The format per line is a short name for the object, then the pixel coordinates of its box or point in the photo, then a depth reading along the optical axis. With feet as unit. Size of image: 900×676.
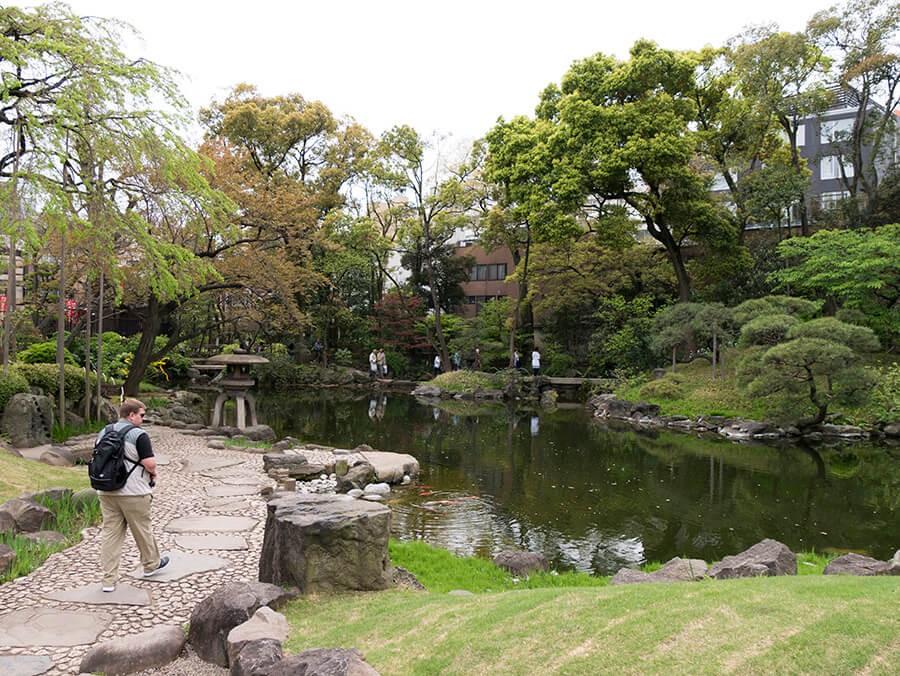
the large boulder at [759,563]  16.12
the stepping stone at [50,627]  11.68
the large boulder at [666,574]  16.28
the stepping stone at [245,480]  26.63
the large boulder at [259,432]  40.16
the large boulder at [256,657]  9.80
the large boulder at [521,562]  19.11
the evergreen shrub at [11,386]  29.96
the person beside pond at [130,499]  14.34
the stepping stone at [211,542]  17.84
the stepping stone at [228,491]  24.36
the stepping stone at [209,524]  19.45
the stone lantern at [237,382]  42.06
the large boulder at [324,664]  8.82
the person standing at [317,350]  93.30
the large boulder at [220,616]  11.21
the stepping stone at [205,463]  29.35
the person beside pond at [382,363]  91.81
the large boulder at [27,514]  17.58
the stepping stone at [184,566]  15.25
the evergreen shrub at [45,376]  33.96
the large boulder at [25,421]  29.01
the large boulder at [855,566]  16.87
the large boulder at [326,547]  13.43
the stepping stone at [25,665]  10.51
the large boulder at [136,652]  10.62
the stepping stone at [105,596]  13.67
